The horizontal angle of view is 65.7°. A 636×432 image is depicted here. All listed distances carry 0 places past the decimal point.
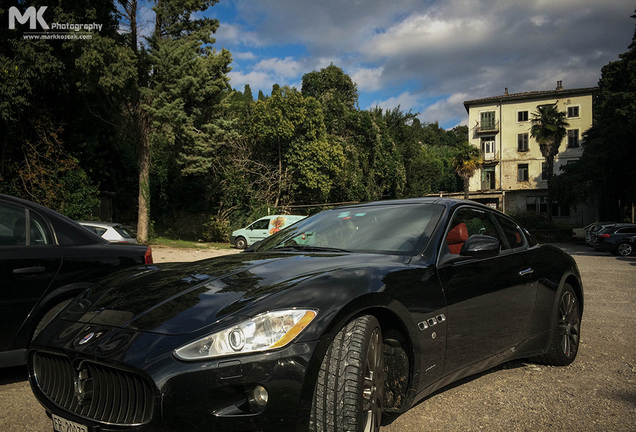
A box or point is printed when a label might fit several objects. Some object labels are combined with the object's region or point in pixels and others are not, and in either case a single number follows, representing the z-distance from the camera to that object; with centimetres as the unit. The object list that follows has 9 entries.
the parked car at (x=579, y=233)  3456
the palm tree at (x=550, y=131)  4200
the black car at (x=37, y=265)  377
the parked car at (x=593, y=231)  2519
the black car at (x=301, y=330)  198
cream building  4947
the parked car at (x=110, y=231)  1008
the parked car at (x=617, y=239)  2291
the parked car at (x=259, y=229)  2422
